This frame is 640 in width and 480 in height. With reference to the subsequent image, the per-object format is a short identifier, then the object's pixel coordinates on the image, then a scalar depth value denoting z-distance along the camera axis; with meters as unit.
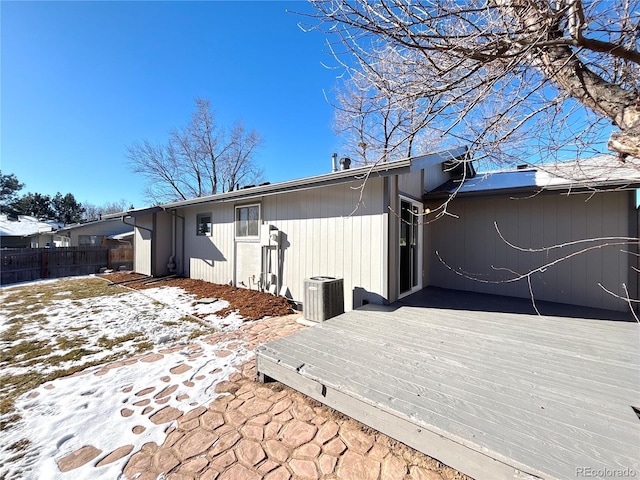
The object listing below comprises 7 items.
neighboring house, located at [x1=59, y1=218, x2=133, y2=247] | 17.00
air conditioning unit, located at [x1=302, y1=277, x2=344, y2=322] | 4.21
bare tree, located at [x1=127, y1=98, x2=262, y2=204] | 18.36
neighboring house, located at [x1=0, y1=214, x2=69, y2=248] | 20.81
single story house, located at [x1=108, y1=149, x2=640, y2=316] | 4.30
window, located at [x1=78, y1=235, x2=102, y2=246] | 18.05
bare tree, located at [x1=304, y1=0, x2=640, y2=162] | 1.96
